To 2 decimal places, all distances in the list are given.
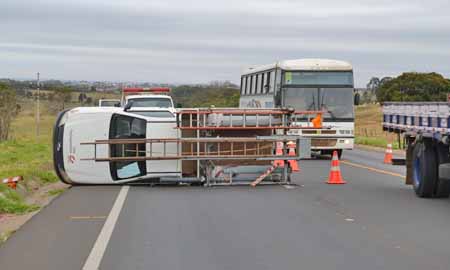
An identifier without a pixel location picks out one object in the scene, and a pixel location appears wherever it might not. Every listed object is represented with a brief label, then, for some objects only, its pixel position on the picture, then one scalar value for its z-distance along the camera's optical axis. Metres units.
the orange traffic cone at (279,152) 18.34
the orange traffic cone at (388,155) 25.70
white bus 27.67
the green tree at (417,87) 62.28
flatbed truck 14.10
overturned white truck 17.56
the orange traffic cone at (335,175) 18.45
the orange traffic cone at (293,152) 20.18
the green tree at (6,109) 42.91
